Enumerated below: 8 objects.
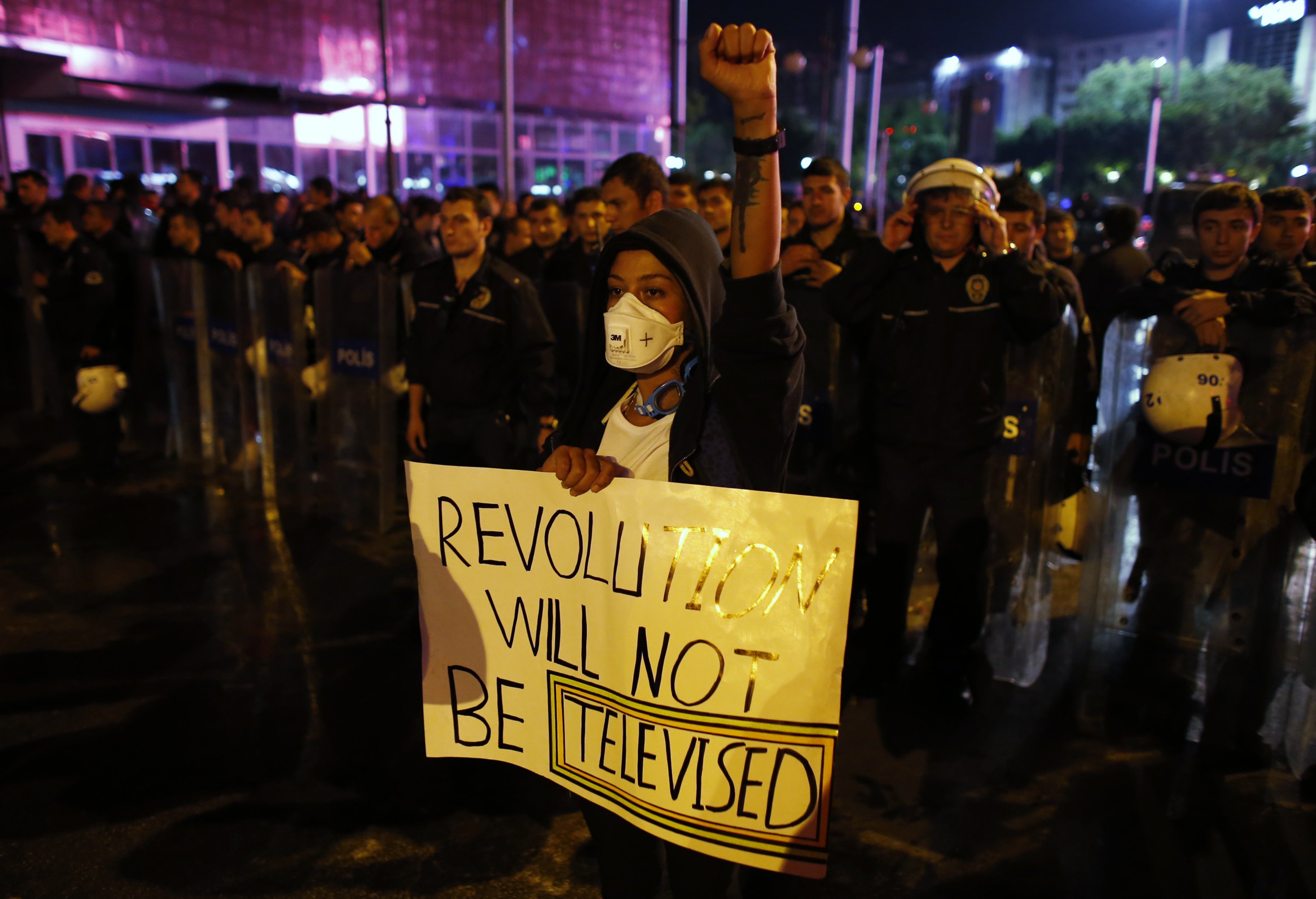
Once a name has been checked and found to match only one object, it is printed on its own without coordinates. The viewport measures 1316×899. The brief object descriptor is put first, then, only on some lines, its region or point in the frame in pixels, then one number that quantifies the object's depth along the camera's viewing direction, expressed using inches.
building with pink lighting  857.5
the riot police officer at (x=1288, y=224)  191.9
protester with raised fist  71.4
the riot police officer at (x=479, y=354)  182.4
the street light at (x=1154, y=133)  1101.1
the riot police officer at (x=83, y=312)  281.3
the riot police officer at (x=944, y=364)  149.5
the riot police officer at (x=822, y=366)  183.8
